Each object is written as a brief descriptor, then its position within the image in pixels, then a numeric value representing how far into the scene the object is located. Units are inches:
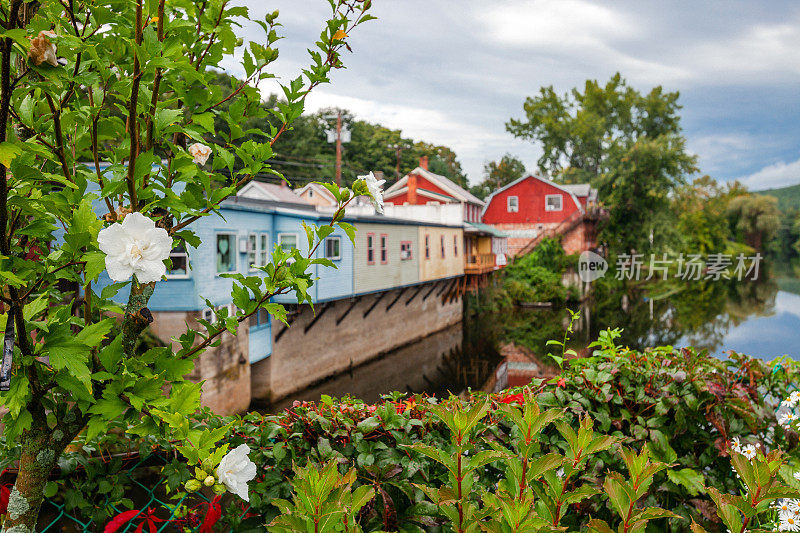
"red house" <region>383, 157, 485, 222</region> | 1311.5
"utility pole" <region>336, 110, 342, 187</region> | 969.7
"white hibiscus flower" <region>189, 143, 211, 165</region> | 76.1
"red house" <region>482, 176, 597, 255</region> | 1576.0
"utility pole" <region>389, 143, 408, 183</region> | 1644.4
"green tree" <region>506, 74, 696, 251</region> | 1574.8
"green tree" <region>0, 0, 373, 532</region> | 53.8
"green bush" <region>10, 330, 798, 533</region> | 54.3
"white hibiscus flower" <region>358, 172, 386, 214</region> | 69.2
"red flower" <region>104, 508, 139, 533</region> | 64.4
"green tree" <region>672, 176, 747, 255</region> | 2060.8
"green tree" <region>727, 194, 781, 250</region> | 2657.5
